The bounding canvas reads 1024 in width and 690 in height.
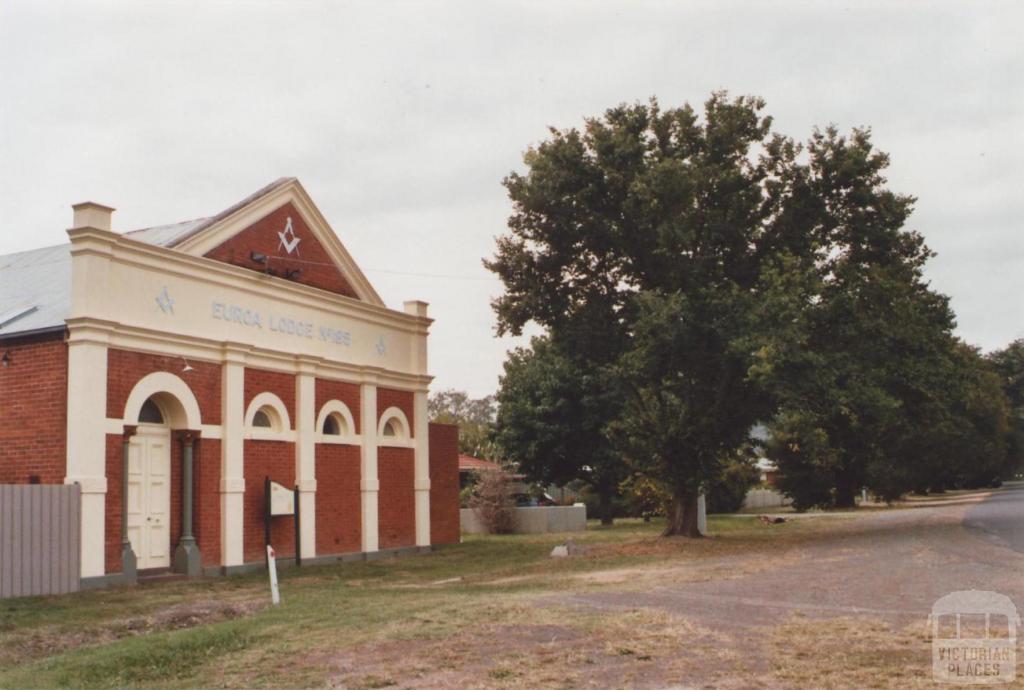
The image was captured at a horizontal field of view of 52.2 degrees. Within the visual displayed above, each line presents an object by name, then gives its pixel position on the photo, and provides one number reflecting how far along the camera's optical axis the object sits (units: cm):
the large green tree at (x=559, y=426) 3909
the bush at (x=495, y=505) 3678
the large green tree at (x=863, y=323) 2361
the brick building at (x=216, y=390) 1769
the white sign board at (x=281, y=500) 2141
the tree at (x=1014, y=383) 8375
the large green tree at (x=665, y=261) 2447
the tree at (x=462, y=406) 9129
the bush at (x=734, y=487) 4747
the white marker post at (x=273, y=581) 1470
